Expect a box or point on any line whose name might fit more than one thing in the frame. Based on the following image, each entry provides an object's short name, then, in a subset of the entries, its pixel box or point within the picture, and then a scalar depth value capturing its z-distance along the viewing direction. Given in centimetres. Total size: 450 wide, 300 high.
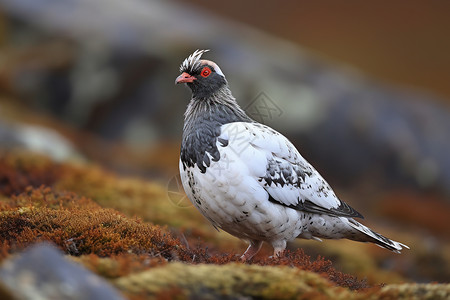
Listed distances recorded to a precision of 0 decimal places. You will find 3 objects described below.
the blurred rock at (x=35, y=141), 2226
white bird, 1227
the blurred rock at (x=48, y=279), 734
